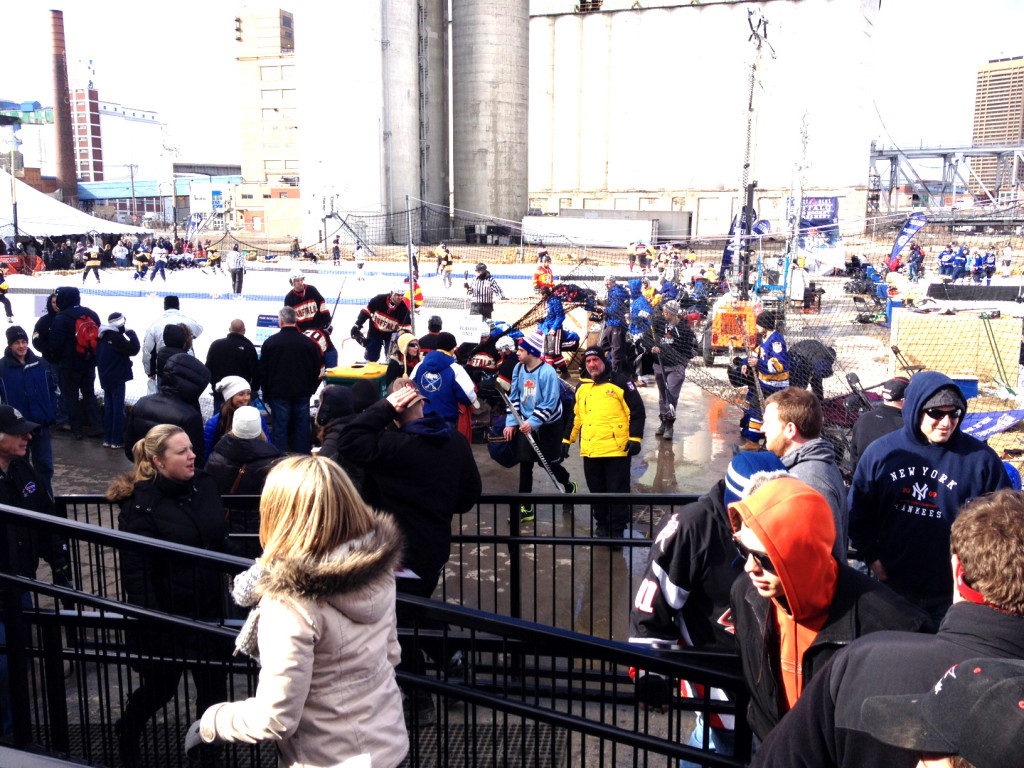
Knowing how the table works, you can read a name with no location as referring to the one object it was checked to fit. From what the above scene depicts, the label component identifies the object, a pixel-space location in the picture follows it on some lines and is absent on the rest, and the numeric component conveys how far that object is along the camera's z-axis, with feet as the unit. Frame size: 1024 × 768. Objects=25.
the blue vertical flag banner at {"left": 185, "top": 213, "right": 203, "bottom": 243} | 187.21
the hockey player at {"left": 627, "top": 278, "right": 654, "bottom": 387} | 40.01
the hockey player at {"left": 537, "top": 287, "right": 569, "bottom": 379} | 37.24
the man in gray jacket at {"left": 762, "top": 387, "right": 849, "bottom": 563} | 11.72
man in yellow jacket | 23.47
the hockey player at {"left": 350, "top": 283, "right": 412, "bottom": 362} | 40.63
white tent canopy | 148.25
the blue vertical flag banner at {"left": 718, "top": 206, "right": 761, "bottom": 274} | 66.54
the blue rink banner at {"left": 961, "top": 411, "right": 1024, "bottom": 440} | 22.35
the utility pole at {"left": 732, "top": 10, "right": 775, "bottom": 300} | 59.57
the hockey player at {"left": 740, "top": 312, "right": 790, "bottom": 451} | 31.45
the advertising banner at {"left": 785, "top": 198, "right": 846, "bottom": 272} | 99.39
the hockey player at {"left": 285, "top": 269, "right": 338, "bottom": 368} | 37.52
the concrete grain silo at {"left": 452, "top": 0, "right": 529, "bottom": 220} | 174.81
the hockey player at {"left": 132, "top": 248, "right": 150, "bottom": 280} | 112.68
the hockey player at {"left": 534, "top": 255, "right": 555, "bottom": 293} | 68.59
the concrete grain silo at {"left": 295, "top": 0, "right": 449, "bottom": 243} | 160.97
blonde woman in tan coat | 7.72
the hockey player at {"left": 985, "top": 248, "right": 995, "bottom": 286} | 105.10
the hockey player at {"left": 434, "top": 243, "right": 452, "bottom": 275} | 108.26
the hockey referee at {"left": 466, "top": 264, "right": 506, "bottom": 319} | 49.73
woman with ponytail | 12.03
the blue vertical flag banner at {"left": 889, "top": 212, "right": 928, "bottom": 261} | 61.95
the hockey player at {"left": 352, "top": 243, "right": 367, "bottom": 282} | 100.09
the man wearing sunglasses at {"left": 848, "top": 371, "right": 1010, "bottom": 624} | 13.52
